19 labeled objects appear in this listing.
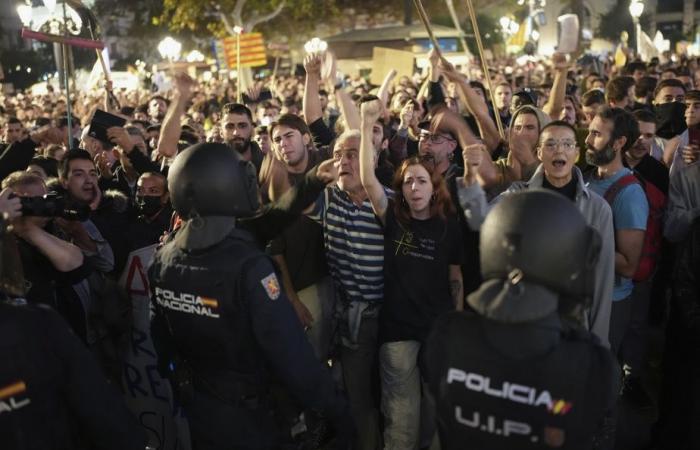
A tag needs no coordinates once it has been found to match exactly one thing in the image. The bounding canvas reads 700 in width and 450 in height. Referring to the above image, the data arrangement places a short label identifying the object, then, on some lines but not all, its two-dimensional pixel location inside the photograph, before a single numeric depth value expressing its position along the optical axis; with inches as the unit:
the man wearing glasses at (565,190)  134.9
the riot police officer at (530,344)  83.7
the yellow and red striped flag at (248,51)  650.8
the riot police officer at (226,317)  109.5
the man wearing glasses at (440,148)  207.5
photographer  137.8
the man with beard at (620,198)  165.4
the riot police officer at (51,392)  88.0
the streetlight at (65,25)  273.9
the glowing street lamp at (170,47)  683.6
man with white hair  161.5
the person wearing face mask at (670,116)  251.6
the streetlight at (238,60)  317.9
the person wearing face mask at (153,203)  190.5
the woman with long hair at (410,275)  156.9
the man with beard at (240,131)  245.4
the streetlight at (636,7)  740.6
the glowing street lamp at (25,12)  408.1
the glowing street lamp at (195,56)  854.0
